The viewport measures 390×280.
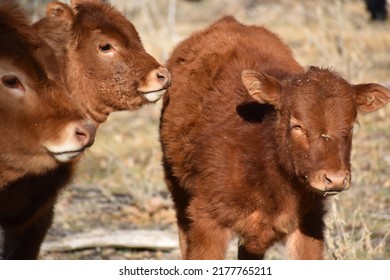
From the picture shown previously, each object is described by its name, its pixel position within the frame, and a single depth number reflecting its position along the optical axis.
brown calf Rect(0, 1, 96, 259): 12.49
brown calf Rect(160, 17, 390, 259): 13.44
